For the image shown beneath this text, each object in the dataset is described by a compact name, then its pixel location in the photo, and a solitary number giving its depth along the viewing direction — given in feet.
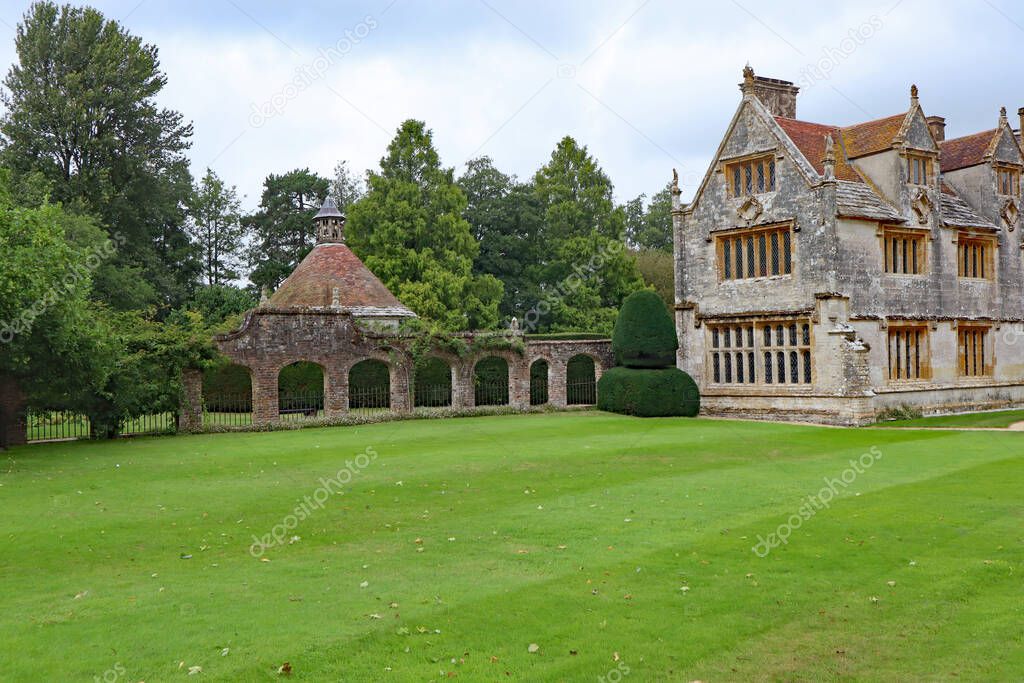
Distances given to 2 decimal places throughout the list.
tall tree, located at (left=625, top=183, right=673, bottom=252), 223.92
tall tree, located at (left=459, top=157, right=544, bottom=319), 177.37
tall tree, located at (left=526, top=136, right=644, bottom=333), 158.81
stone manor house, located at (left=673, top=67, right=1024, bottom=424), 91.91
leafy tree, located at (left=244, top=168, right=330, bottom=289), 205.05
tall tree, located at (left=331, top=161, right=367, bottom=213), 230.07
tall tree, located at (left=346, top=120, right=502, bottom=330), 144.39
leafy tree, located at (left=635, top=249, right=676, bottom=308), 179.11
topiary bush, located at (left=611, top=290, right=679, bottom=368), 103.76
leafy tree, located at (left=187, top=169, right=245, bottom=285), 199.62
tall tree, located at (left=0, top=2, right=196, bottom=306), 135.23
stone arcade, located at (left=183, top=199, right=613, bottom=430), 91.56
